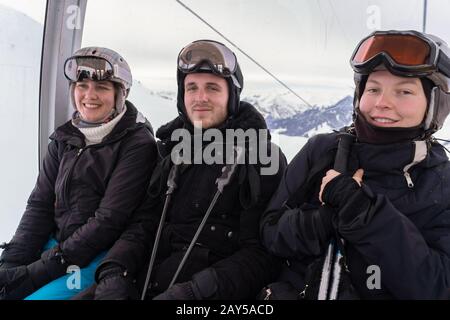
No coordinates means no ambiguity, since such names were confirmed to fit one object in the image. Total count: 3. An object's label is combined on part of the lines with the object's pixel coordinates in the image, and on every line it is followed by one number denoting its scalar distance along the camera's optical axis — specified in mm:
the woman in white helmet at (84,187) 2070
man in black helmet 1823
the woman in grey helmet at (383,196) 1400
